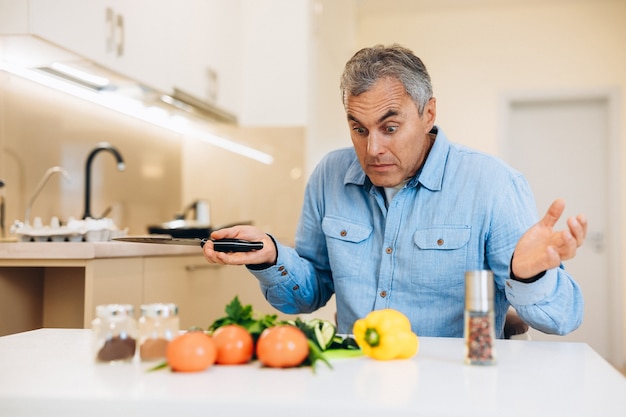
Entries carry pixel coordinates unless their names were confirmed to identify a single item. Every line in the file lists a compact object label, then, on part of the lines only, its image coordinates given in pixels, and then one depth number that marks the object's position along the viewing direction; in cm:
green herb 111
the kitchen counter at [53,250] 202
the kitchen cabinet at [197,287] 247
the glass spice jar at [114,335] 101
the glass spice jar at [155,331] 102
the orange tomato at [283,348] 99
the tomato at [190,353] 96
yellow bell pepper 105
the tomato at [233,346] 102
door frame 562
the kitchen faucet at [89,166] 287
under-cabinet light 275
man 168
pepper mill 101
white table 81
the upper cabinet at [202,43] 241
